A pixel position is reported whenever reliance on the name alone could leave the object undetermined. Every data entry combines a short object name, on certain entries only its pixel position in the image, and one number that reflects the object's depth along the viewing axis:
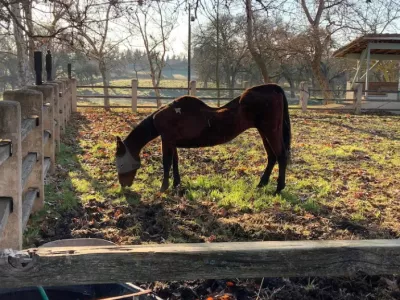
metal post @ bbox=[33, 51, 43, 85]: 5.82
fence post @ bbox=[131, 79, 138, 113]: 15.88
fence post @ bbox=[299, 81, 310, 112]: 16.69
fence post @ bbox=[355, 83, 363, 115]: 16.97
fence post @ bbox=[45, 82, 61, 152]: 7.21
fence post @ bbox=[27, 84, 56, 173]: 5.48
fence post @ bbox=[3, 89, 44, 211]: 3.91
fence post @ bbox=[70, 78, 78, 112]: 15.46
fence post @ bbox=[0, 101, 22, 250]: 2.52
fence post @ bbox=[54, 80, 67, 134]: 8.98
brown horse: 5.17
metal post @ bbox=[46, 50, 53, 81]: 7.73
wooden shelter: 18.09
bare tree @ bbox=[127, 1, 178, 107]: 23.98
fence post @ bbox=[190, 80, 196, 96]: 16.28
